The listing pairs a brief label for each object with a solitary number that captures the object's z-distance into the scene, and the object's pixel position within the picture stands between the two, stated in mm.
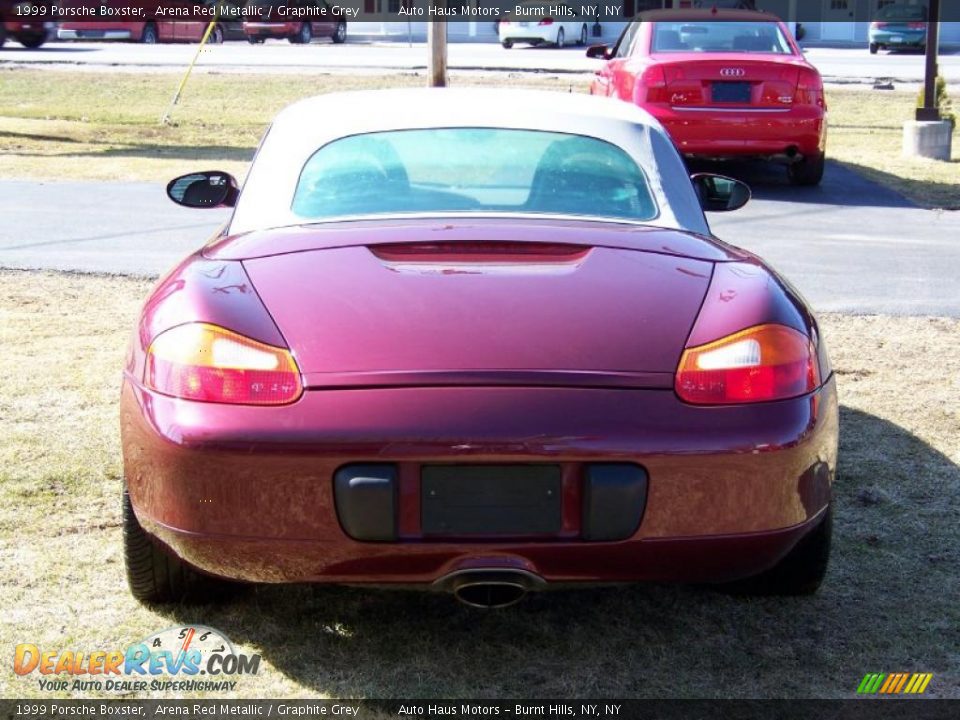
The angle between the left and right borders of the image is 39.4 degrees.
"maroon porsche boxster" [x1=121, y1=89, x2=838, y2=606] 2775
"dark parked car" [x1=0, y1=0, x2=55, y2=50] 29030
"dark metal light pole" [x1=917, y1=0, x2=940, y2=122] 14078
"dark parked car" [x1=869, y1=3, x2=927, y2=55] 39156
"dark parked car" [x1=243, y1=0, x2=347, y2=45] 40656
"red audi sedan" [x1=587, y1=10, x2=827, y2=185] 11469
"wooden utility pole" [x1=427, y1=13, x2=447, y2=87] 16516
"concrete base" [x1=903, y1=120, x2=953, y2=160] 13875
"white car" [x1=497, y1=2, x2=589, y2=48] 42094
